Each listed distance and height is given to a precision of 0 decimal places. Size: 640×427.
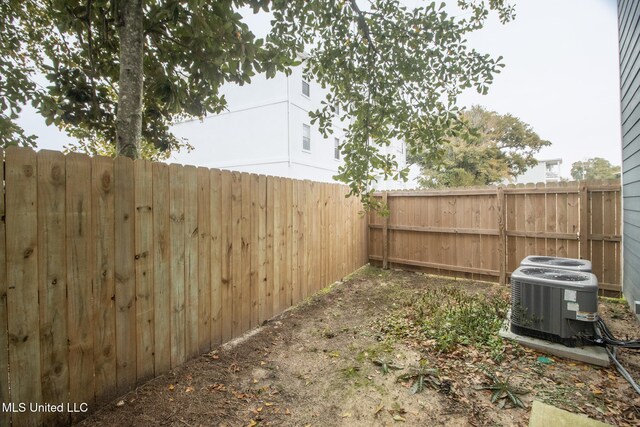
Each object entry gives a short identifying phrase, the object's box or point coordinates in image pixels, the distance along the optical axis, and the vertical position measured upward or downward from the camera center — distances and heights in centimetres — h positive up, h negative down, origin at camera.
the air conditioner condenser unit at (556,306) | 263 -93
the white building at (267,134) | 1155 +370
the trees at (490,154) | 1622 +380
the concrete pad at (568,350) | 257 -134
